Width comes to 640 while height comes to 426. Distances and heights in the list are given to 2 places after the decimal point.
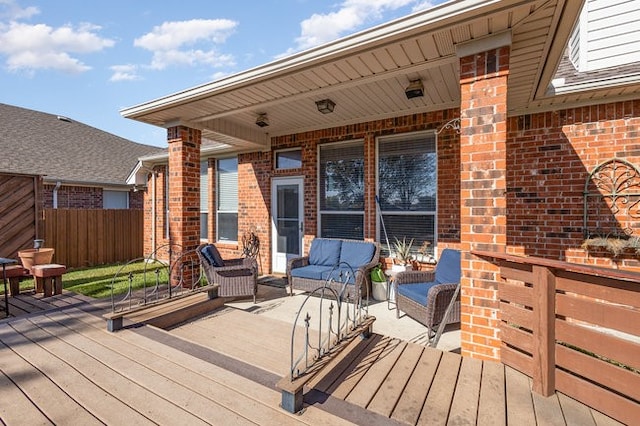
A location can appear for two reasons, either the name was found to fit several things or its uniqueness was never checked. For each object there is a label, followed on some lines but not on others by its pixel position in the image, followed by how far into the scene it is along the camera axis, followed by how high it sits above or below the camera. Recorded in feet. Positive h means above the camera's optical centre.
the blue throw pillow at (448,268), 13.87 -2.52
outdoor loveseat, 16.80 -2.93
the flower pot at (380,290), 17.56 -4.34
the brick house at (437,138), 8.95 +3.83
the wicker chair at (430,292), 11.94 -3.37
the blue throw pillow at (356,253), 17.88 -2.34
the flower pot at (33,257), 17.49 -2.45
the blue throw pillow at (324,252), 19.03 -2.42
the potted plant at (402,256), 17.16 -2.42
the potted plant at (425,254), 17.31 -2.33
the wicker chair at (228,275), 16.10 -3.31
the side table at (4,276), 13.06 -2.71
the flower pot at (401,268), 16.85 -3.02
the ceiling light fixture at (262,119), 18.19 +5.46
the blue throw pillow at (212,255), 16.91 -2.32
